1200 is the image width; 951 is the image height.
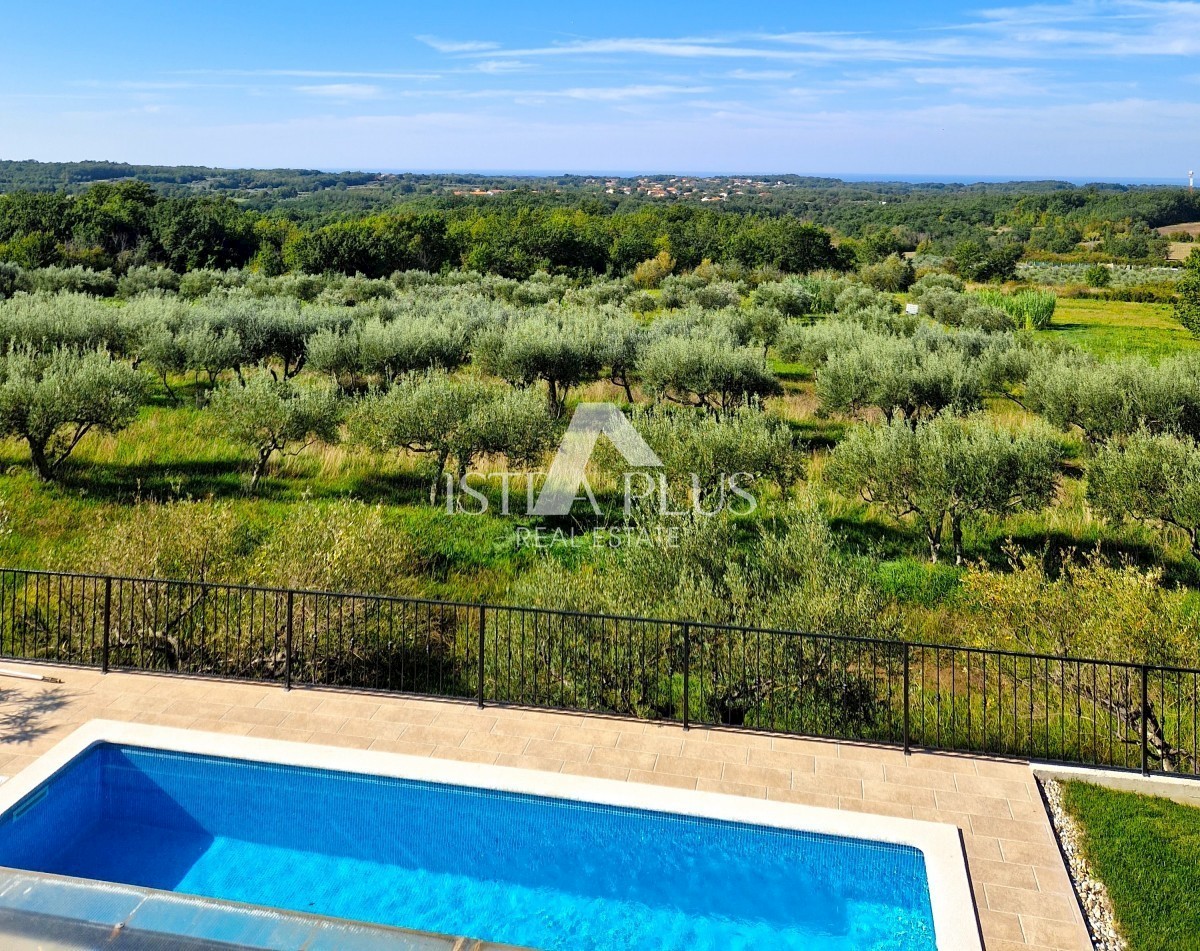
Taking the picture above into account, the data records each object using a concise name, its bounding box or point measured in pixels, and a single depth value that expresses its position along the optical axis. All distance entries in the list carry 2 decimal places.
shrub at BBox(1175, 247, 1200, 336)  41.62
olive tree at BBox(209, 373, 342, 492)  18.97
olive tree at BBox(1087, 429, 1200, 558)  15.52
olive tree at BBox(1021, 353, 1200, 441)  20.11
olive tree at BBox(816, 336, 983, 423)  22.09
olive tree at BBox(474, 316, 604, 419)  24.00
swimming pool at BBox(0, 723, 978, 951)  7.40
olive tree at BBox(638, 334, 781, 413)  23.17
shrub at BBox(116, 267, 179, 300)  44.94
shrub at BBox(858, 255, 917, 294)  59.88
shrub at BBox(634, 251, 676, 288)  60.19
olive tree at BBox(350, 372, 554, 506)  18.36
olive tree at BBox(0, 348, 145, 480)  18.12
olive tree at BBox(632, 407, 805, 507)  16.86
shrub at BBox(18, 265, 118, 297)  41.88
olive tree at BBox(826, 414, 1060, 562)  16.16
